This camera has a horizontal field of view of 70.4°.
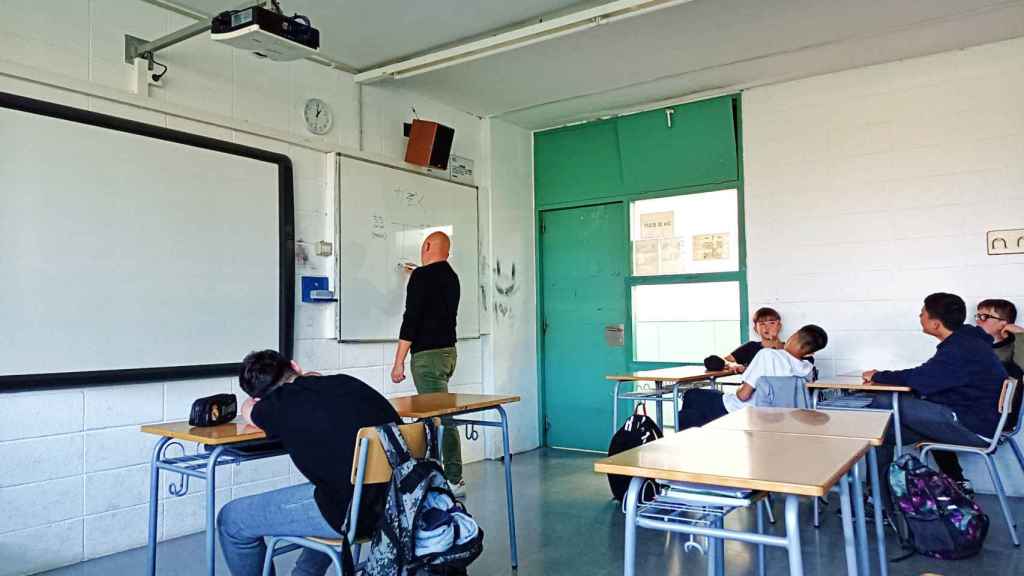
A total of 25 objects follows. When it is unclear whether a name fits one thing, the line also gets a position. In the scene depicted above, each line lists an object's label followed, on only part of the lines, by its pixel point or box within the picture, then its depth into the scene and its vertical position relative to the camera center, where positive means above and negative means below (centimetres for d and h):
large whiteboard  314 +32
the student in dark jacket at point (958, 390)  354 -44
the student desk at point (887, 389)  369 -45
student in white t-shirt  362 -34
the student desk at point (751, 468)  150 -38
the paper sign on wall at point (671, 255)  565 +40
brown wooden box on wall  509 +118
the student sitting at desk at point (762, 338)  477 -23
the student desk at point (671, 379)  412 -42
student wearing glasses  399 -19
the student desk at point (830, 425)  216 -40
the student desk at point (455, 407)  288 -40
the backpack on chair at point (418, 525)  196 -59
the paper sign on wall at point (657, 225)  570 +65
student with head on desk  211 -39
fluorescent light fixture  380 +155
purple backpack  314 -94
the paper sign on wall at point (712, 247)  544 +44
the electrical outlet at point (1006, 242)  436 +35
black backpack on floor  402 -71
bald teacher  419 -10
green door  593 -7
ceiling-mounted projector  287 +114
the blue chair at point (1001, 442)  340 -72
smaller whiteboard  462 +53
